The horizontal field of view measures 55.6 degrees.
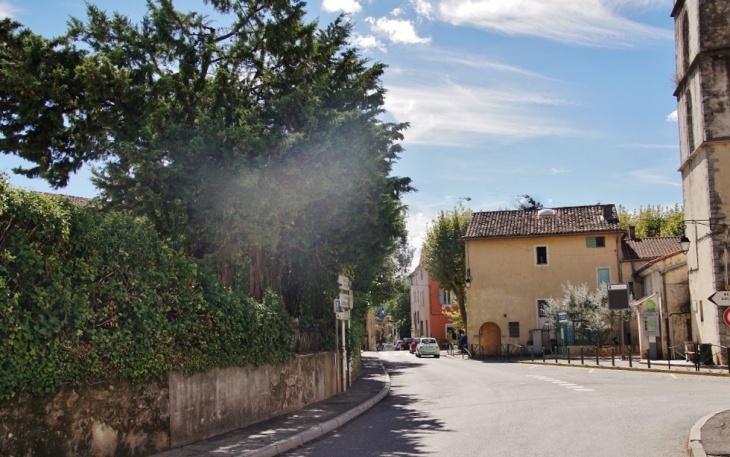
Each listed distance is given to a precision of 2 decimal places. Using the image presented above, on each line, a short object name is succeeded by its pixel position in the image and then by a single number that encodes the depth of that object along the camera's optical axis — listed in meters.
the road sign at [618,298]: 33.84
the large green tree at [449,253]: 58.44
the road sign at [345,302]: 18.27
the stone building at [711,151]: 28.17
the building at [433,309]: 79.25
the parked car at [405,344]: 78.96
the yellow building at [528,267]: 47.34
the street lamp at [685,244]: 28.42
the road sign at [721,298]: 23.63
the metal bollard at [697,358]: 25.92
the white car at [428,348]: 52.09
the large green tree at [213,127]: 13.45
